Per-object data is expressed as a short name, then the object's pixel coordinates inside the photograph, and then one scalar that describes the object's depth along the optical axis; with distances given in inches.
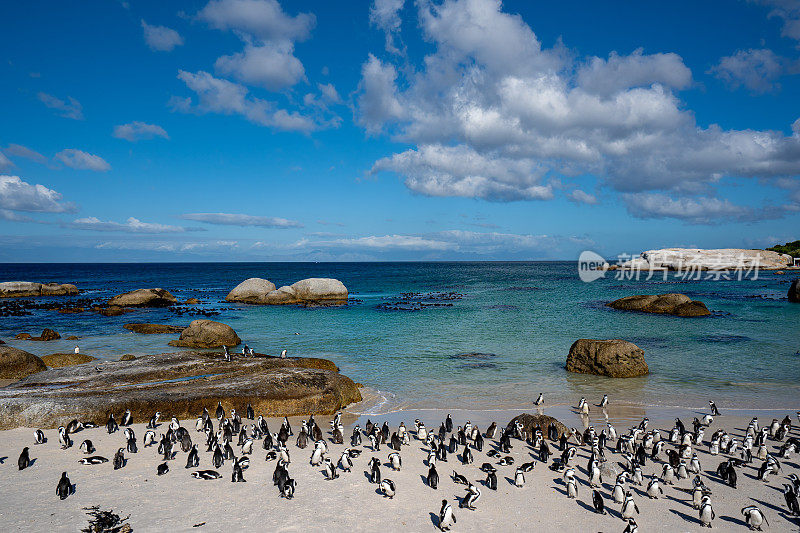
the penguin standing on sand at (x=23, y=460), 454.3
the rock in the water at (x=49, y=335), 1349.7
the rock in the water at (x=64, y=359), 942.4
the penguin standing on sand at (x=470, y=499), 394.6
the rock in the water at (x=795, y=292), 2058.3
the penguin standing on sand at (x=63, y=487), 397.1
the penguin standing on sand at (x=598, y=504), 388.5
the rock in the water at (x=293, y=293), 2299.5
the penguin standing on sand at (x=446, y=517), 360.8
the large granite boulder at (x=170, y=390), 585.3
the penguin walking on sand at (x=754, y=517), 354.9
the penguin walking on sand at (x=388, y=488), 411.2
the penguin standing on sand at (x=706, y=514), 364.5
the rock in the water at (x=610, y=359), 870.4
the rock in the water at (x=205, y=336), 1183.6
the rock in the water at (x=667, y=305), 1686.8
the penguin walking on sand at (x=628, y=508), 377.4
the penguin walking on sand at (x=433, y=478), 432.8
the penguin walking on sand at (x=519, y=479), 433.4
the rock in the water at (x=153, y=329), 1449.3
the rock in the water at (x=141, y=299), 2242.9
